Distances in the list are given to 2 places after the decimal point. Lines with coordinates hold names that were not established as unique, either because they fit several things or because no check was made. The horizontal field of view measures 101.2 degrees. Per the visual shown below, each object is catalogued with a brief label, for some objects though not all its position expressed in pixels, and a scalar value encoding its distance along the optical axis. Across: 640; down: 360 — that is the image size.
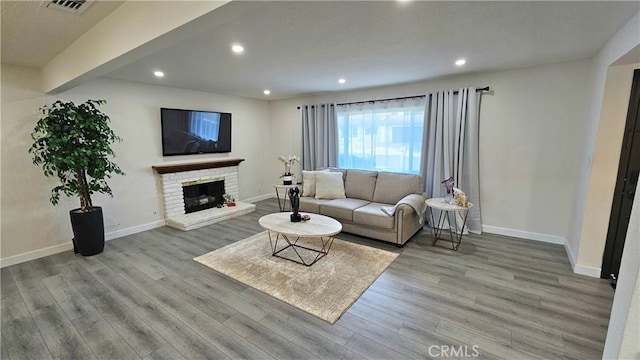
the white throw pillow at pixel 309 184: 4.58
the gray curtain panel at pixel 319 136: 5.27
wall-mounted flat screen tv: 4.55
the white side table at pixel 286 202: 5.03
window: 4.46
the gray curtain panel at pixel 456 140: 3.86
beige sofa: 3.49
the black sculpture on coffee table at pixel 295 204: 3.25
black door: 2.45
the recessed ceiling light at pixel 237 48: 2.62
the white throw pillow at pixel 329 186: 4.42
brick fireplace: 4.51
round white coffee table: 2.93
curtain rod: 3.75
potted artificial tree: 3.05
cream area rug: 2.38
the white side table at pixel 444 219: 3.35
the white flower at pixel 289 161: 5.47
